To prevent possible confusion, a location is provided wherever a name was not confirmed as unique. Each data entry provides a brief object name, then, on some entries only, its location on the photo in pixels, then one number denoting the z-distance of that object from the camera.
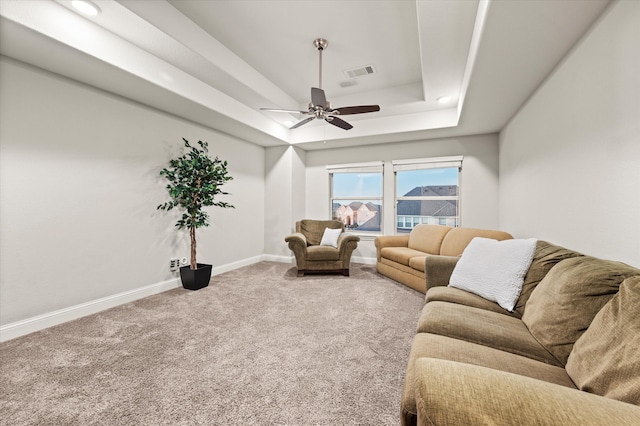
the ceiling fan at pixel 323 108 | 2.86
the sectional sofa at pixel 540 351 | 0.66
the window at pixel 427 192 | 4.93
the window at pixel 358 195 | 5.52
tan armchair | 4.34
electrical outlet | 3.77
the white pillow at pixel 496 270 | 1.83
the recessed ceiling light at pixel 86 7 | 2.06
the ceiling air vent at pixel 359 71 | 3.74
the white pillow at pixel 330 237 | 4.72
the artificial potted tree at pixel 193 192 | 3.59
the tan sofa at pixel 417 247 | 3.61
